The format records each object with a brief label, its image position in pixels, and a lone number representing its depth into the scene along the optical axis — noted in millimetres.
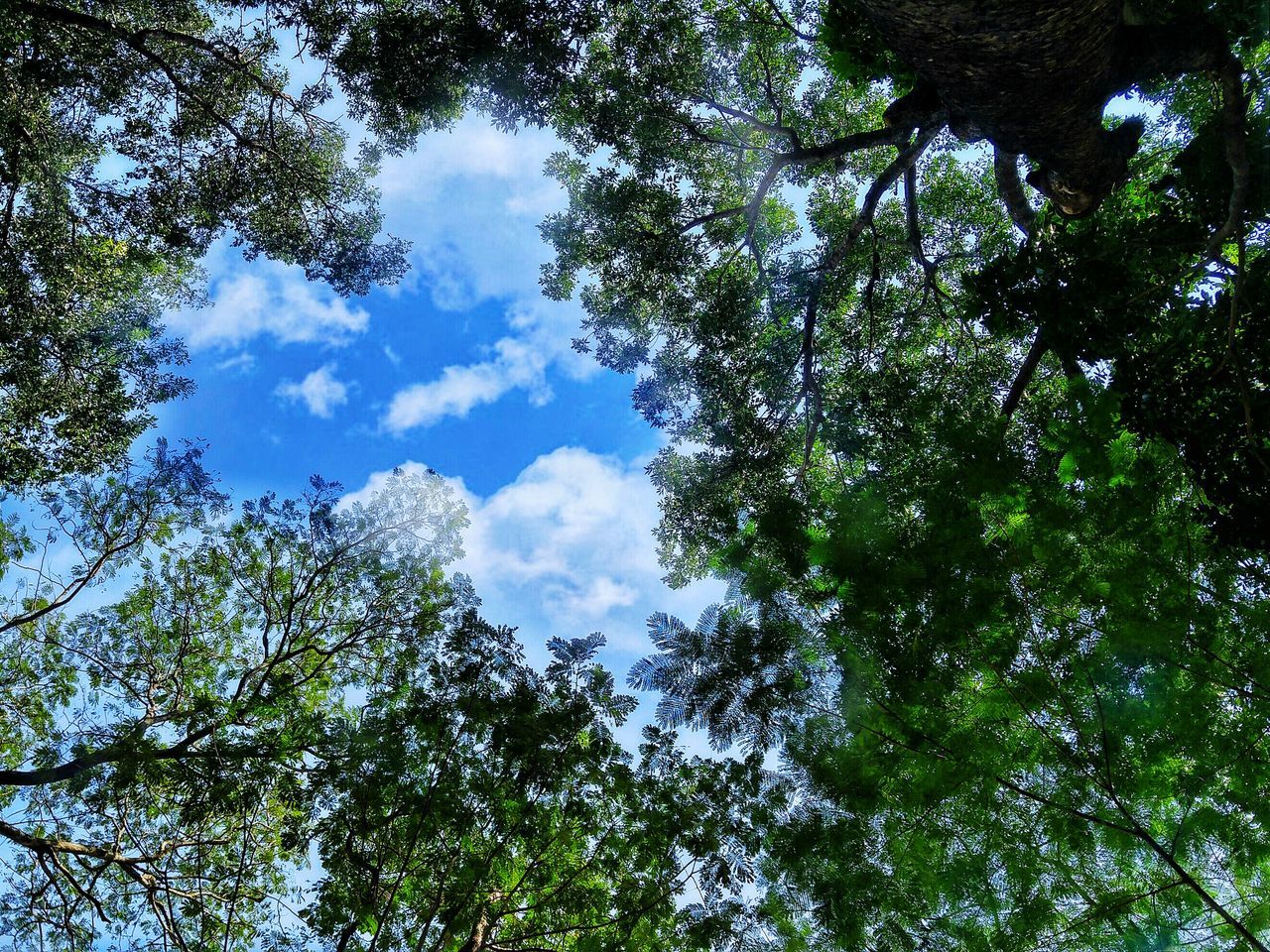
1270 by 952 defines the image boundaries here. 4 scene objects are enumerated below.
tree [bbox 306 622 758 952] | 4820
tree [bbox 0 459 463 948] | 6230
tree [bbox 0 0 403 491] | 8875
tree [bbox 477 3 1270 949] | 3650
